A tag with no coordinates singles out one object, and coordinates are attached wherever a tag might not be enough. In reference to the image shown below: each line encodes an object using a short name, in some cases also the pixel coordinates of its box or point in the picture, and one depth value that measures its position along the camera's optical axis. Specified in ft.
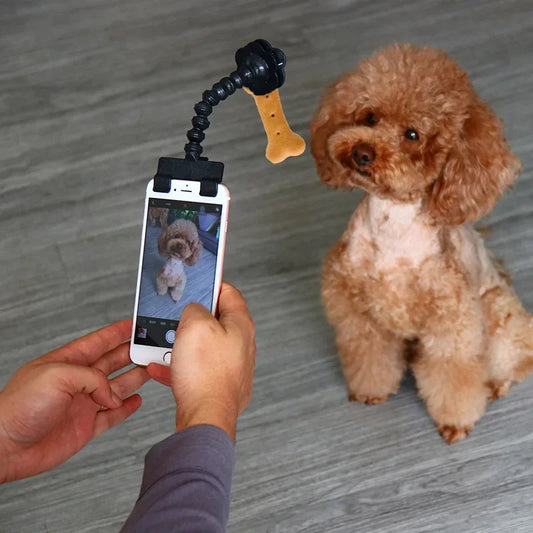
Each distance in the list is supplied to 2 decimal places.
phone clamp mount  2.84
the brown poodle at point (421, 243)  3.82
